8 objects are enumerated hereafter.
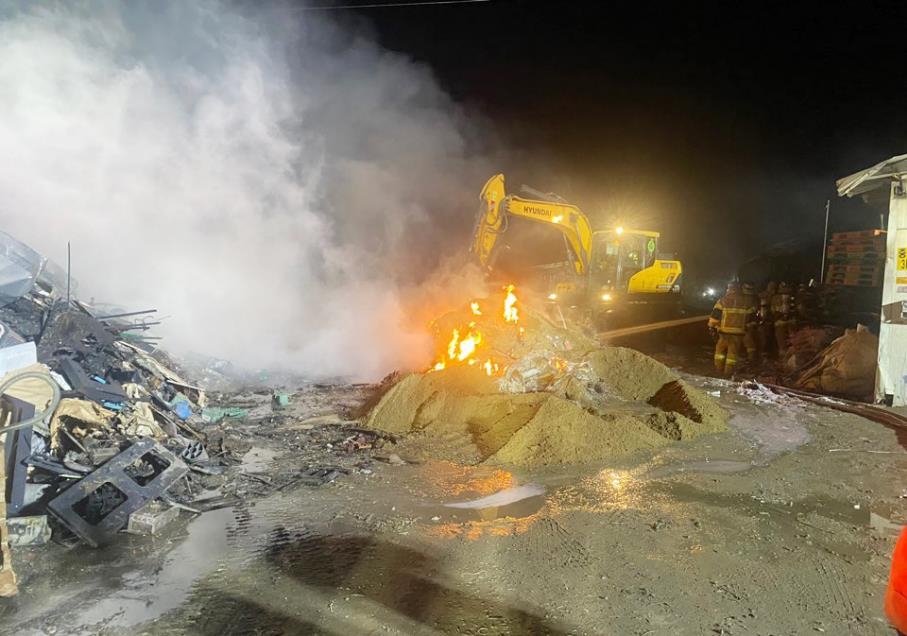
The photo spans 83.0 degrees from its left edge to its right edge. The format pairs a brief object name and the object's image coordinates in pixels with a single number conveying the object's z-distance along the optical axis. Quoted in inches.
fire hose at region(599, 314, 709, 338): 661.8
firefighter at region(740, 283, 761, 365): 518.3
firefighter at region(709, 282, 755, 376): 473.7
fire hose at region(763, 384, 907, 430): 292.2
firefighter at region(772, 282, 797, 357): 514.6
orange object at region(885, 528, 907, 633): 71.5
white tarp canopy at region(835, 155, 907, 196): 307.6
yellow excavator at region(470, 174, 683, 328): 613.3
